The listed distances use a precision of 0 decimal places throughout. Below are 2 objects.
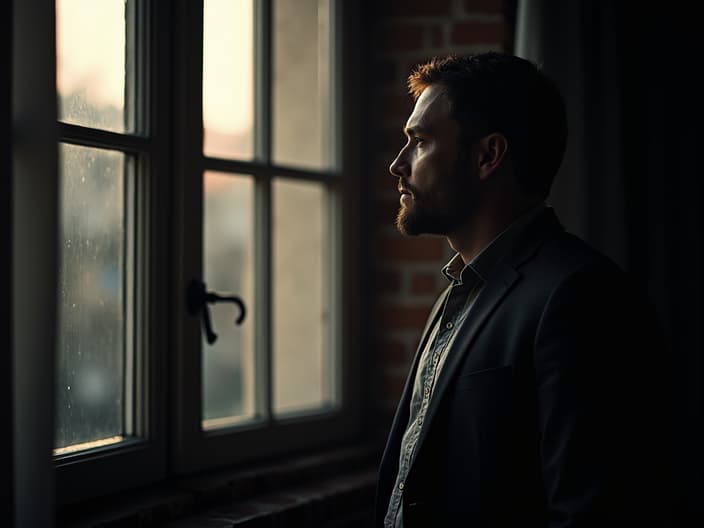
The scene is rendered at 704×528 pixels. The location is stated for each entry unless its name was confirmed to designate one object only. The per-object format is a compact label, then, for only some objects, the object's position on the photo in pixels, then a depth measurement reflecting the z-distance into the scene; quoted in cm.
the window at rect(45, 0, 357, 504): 172
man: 126
